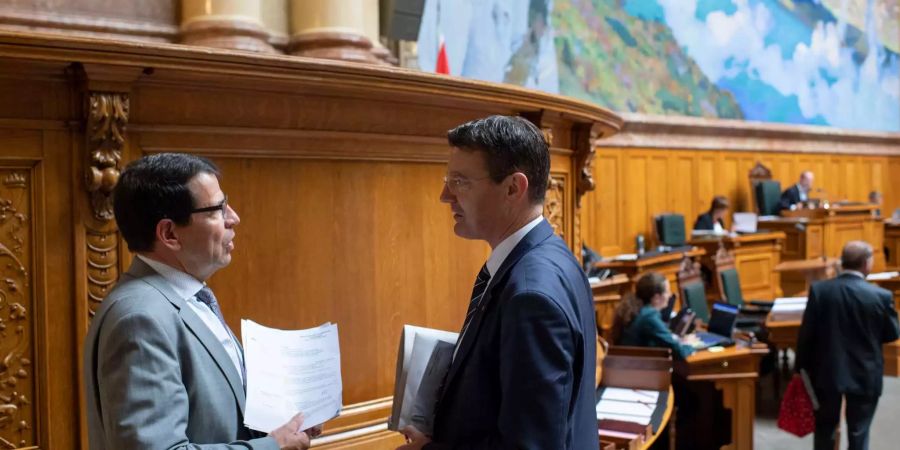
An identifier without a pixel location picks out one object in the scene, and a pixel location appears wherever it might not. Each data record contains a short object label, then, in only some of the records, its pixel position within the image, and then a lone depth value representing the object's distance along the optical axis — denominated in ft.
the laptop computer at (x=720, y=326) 19.82
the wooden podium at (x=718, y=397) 18.10
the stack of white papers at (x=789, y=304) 22.71
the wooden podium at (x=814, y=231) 38.27
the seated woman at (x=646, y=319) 18.38
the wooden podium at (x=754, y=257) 36.01
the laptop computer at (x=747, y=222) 37.52
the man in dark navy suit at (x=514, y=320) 4.63
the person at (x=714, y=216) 37.92
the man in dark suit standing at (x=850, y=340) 17.43
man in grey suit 4.74
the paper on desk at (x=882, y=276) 28.92
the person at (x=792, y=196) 41.81
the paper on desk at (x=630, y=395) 13.80
